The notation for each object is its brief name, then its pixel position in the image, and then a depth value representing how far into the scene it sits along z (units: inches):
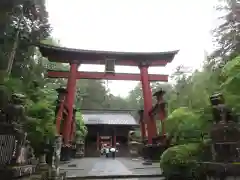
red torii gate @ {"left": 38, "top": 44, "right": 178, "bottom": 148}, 540.3
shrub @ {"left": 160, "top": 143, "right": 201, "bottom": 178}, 220.8
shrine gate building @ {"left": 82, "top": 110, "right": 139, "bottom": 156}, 881.2
